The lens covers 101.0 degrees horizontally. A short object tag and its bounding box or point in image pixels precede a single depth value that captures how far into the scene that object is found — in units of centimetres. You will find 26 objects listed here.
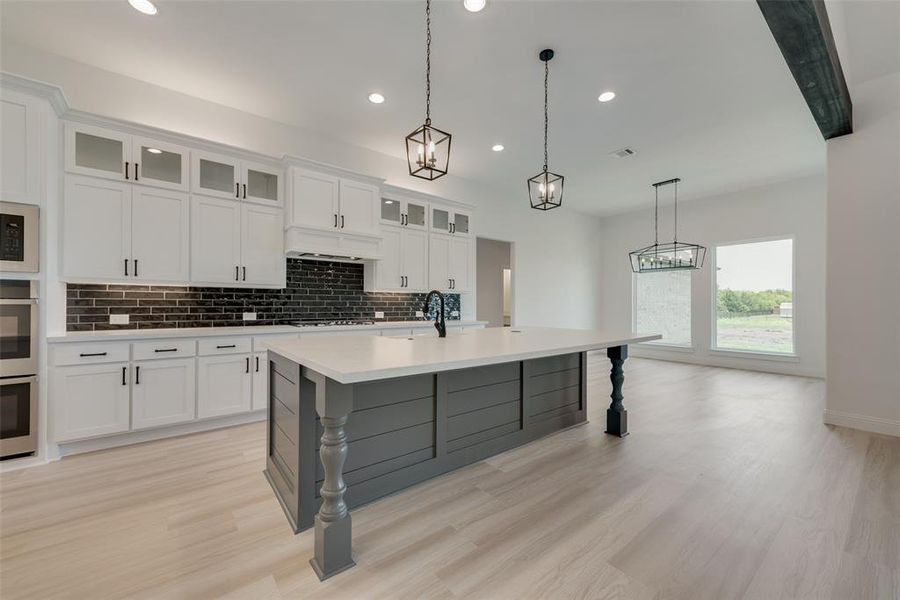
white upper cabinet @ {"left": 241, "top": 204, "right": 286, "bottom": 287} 363
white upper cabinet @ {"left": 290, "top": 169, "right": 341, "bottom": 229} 380
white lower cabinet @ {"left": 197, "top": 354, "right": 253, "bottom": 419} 318
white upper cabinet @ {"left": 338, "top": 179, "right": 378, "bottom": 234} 415
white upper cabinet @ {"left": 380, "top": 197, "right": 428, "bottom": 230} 470
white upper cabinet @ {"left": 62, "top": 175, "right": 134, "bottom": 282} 283
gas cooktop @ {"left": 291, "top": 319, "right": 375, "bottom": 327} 414
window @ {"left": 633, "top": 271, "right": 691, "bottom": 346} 712
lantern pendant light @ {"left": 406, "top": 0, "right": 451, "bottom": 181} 220
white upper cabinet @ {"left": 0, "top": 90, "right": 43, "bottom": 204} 249
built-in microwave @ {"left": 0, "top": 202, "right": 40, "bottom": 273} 247
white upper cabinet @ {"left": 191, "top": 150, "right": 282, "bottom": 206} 338
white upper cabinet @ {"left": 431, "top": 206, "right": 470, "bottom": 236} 519
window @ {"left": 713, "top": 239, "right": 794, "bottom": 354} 597
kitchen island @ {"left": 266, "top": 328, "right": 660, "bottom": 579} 158
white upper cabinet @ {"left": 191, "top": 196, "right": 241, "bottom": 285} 335
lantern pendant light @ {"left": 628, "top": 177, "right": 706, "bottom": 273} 545
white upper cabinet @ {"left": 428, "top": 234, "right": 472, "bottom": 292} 514
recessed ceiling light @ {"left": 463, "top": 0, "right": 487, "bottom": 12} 237
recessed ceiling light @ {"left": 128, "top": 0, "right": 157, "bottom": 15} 244
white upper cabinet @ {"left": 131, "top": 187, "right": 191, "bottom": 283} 308
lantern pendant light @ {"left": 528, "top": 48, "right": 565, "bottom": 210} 287
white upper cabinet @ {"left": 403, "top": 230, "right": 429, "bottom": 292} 487
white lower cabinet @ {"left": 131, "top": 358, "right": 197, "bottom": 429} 292
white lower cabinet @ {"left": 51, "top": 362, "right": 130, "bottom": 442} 265
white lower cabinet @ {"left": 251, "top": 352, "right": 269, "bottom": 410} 345
